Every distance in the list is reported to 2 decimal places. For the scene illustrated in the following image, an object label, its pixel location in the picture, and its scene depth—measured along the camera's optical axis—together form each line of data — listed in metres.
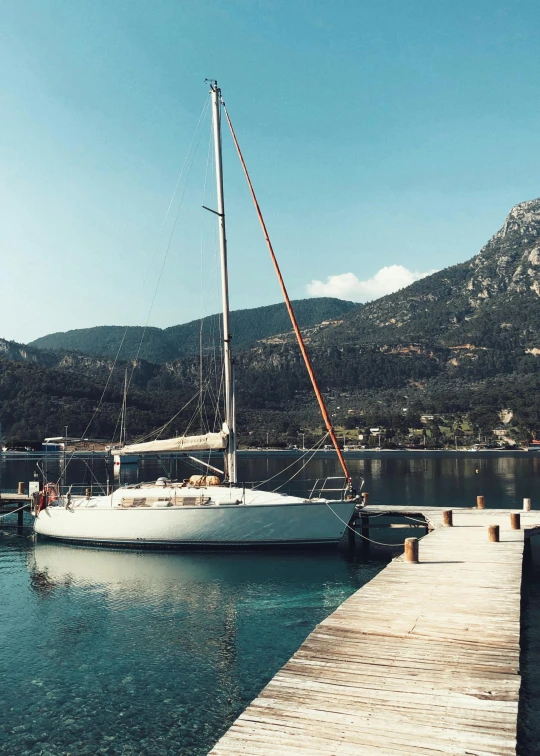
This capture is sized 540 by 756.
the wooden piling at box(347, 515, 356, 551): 31.19
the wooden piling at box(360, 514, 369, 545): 32.75
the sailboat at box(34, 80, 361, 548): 27.81
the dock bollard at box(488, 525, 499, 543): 23.34
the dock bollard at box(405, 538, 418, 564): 19.88
